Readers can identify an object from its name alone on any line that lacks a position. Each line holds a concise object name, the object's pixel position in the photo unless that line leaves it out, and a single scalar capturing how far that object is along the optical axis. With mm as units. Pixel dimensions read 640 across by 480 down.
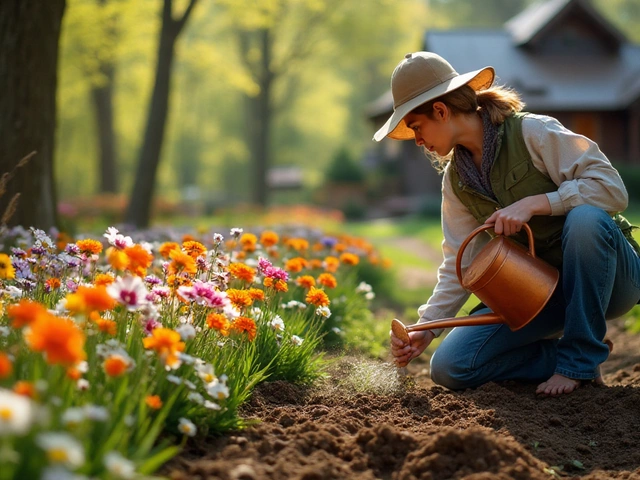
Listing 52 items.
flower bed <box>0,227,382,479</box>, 1553
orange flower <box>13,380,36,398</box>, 1500
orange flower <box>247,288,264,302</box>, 2941
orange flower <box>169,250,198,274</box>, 2465
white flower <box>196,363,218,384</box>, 2275
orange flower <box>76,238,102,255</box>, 2822
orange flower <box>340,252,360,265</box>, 4301
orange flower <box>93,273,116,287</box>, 2568
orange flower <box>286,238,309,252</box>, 4559
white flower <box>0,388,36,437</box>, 1326
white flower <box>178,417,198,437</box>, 2141
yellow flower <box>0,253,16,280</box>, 2531
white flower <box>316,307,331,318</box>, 3266
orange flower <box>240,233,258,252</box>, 3894
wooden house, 20484
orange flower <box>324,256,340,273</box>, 4457
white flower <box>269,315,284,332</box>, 3107
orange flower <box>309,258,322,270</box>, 4625
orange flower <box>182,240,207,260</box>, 2916
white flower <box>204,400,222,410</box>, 2211
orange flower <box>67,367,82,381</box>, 1814
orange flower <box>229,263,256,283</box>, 2963
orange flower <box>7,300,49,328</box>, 1585
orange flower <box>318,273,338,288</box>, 3773
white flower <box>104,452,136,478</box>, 1523
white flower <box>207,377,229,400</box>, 2281
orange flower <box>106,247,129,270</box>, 2148
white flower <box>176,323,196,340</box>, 2244
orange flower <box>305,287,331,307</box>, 3275
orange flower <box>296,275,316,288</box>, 3539
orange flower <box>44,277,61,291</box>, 2814
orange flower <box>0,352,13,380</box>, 1415
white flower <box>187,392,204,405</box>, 2246
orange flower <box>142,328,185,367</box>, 1999
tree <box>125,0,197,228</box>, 9898
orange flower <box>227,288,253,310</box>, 2822
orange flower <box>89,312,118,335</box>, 2152
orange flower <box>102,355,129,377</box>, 1764
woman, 3273
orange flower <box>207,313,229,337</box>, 2391
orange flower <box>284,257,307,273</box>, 3740
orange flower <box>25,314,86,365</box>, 1491
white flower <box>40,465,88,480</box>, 1416
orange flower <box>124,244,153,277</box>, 2236
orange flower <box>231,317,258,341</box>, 2711
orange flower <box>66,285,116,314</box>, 1753
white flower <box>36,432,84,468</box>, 1399
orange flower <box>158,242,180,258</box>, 3094
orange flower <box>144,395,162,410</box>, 1982
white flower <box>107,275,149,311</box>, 2105
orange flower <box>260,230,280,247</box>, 4219
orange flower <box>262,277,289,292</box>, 3148
